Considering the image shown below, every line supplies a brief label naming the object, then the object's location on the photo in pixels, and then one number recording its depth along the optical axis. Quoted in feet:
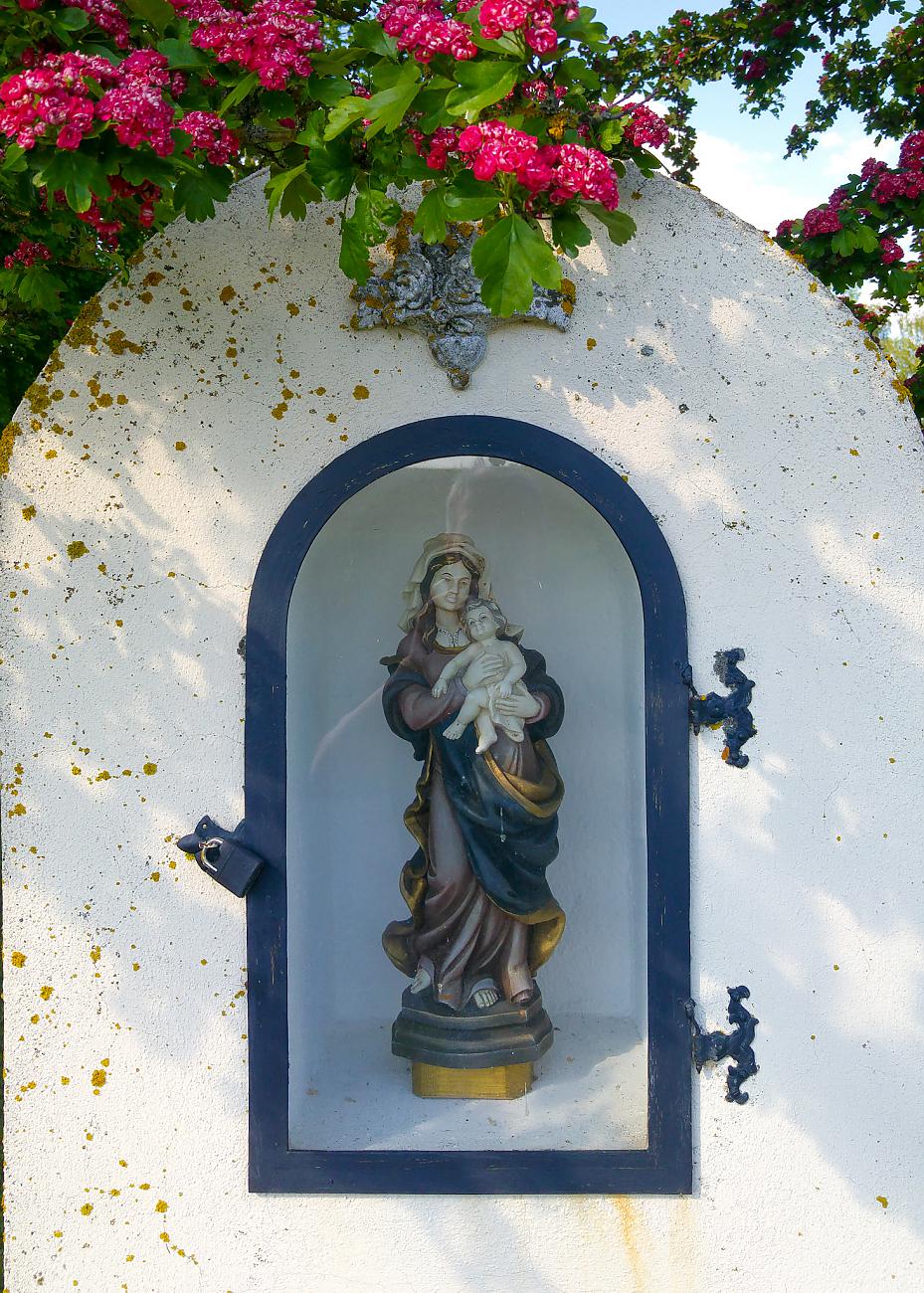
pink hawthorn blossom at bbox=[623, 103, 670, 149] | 7.62
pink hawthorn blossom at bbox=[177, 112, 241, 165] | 6.70
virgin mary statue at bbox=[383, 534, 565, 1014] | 8.69
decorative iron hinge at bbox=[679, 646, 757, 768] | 7.83
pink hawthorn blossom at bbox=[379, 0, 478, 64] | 6.33
